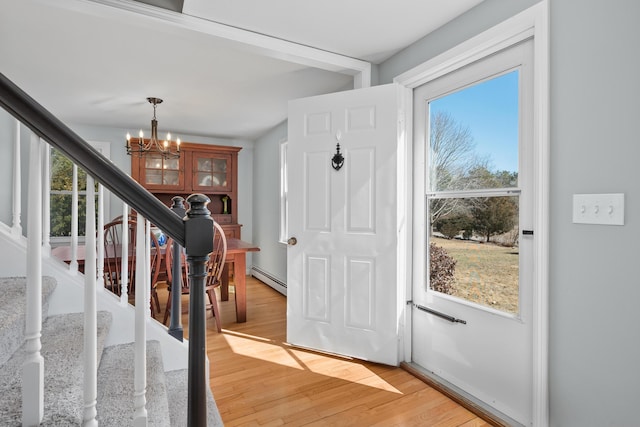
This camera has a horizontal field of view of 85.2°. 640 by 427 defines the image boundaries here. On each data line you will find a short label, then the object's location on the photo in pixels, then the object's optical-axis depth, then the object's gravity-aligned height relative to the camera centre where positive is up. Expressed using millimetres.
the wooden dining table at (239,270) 3400 -607
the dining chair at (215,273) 3104 -570
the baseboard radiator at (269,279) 4584 -995
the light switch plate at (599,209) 1403 +10
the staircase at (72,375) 1031 -566
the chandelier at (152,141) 3578 +864
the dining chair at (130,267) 2717 -470
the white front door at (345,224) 2463 -101
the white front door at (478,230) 1834 -116
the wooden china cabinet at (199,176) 5066 +528
